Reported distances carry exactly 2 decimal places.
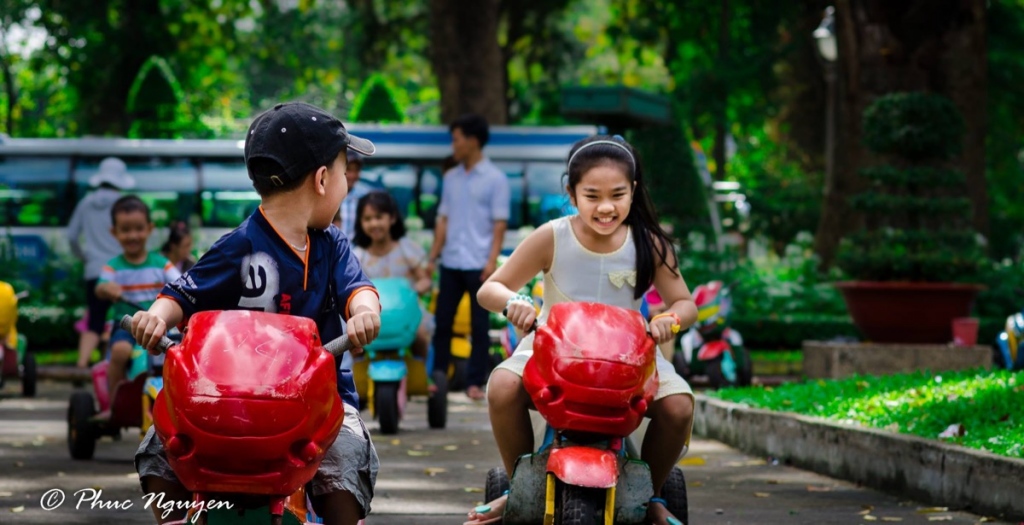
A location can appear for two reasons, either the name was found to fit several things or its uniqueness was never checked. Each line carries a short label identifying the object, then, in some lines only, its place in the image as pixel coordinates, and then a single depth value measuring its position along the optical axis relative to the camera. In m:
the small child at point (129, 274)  8.87
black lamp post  23.09
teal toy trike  10.05
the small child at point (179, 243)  10.51
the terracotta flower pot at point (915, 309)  13.29
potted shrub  13.35
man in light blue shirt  12.28
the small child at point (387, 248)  10.66
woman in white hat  15.98
